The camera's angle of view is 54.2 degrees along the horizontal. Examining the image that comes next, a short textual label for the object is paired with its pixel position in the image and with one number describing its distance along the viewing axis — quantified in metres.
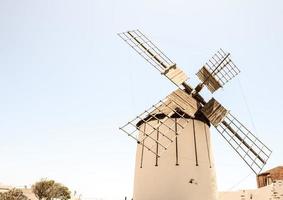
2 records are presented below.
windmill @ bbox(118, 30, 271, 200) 12.93
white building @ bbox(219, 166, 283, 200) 17.72
